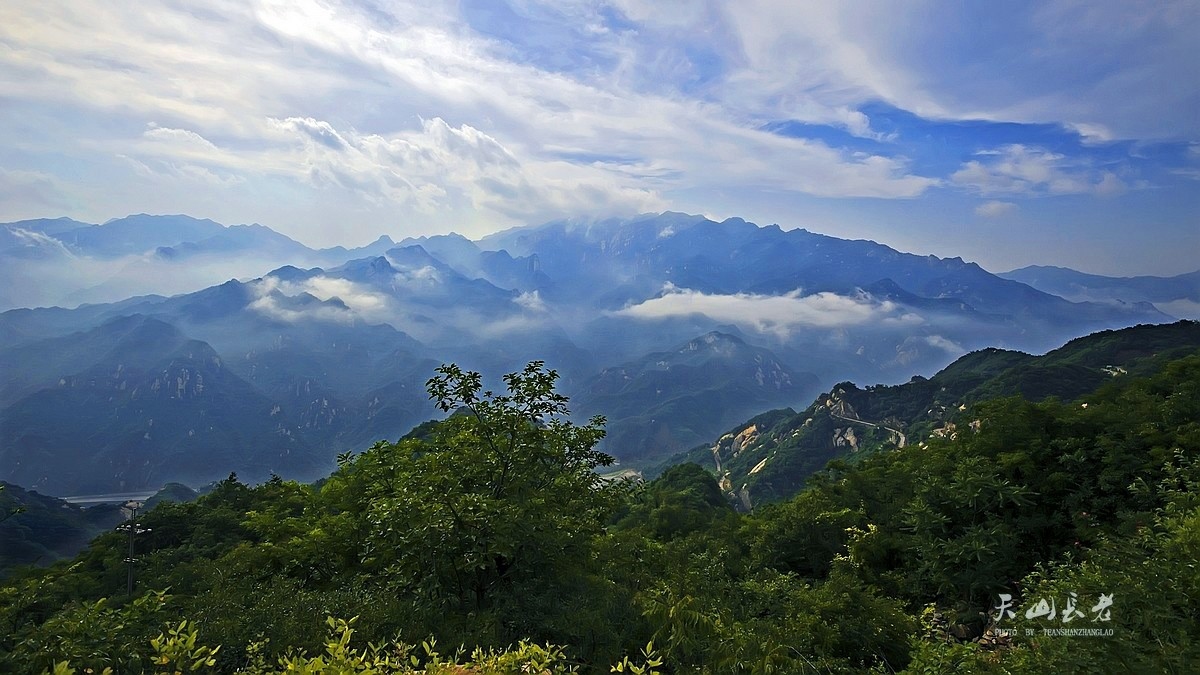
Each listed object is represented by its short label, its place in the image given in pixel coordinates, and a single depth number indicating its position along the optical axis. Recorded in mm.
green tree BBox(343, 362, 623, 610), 9500
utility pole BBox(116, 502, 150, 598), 24031
